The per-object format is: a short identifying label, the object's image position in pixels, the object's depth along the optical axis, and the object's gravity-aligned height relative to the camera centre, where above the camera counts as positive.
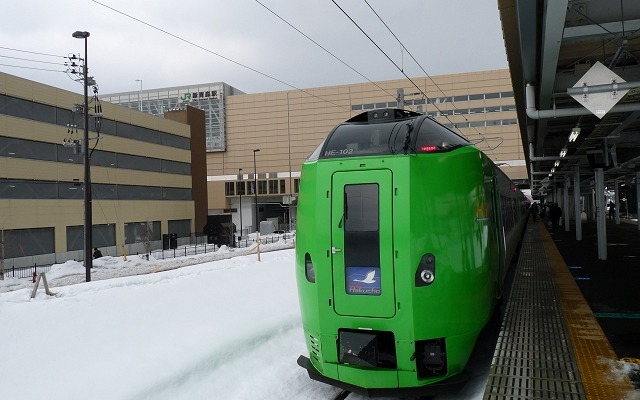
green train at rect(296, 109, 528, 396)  4.48 -0.55
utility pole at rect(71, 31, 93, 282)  22.99 +1.92
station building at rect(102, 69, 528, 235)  67.25 +13.36
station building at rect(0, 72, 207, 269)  31.86 +3.11
